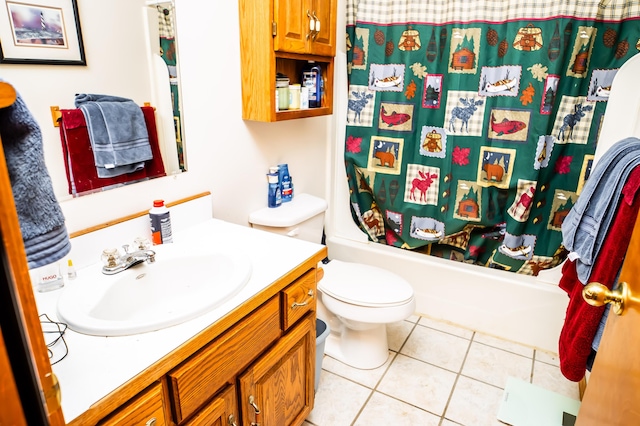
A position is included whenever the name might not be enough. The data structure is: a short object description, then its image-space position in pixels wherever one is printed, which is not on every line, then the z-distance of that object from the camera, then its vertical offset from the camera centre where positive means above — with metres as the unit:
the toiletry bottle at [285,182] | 1.92 -0.45
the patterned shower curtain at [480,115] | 1.75 -0.14
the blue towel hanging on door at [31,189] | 0.54 -0.15
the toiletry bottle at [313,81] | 1.87 +0.00
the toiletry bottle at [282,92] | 1.70 -0.04
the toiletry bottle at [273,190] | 1.86 -0.47
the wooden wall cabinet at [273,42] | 1.53 +0.15
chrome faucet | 1.17 -0.50
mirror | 1.06 +0.01
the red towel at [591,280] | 1.21 -0.67
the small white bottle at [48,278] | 1.06 -0.50
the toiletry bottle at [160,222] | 1.34 -0.45
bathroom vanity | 0.78 -0.59
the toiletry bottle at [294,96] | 1.76 -0.06
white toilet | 1.79 -0.90
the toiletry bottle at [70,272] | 1.13 -0.51
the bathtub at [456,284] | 2.07 -1.01
